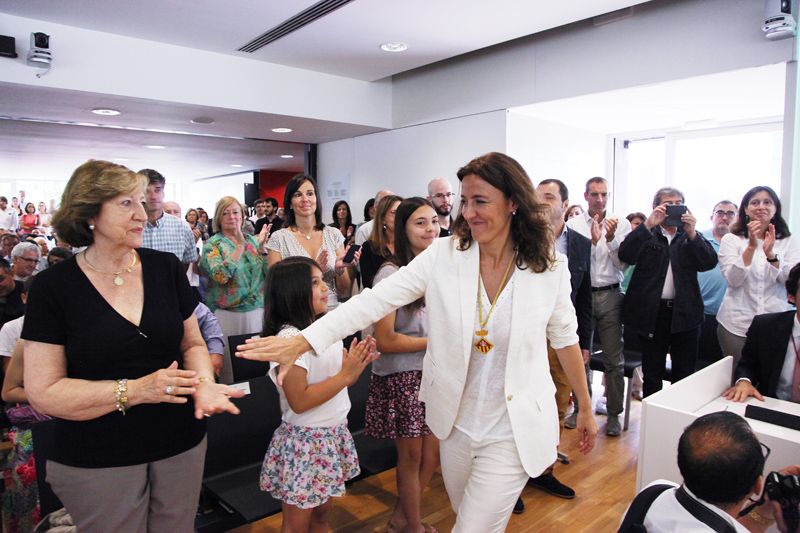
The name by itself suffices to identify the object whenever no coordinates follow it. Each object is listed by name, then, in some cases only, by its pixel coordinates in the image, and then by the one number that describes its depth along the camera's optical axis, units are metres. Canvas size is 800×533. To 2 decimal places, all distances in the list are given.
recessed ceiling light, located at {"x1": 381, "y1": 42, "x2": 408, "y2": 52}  5.60
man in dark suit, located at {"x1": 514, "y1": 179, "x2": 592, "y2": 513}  3.54
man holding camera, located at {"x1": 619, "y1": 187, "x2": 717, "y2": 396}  3.88
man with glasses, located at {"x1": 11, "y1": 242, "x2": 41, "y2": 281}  4.17
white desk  2.23
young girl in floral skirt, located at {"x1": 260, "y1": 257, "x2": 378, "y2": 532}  2.01
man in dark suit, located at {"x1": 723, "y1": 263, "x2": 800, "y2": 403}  2.63
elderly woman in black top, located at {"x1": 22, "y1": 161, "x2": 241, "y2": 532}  1.53
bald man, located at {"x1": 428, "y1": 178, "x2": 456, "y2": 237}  4.24
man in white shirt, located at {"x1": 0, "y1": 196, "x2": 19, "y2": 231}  7.61
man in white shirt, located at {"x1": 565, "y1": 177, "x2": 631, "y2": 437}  4.23
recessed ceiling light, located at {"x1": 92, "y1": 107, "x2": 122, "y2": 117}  5.87
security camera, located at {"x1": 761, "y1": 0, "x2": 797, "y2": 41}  3.91
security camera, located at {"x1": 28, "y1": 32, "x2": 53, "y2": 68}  4.56
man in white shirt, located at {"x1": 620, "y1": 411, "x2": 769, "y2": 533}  1.49
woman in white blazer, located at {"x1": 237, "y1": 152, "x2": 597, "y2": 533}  1.70
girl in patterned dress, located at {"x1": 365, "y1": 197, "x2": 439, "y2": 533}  2.52
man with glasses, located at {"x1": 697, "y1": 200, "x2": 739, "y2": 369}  4.42
